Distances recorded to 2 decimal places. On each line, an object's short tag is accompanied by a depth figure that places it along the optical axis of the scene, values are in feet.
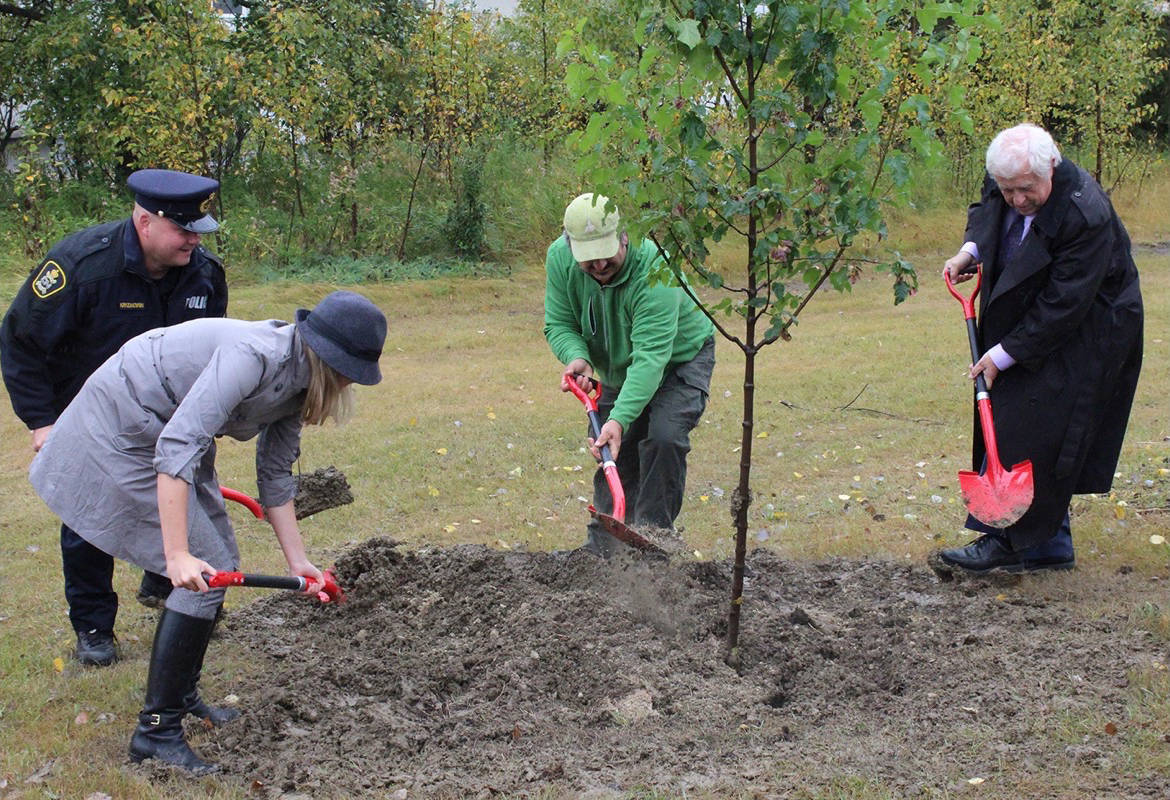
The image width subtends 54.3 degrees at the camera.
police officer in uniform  13.58
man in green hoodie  15.64
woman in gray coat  11.18
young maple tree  11.48
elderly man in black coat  15.08
